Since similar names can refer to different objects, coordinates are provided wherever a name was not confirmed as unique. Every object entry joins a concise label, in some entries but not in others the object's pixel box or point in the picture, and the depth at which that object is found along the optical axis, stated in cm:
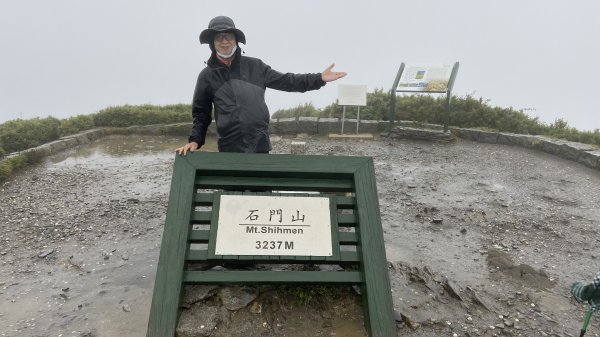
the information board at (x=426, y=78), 964
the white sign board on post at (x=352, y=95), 990
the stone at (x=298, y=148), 819
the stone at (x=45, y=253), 420
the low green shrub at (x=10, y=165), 648
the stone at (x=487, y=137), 966
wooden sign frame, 275
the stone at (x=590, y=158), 750
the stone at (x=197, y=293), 296
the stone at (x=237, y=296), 302
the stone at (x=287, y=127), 1054
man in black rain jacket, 337
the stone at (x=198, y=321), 277
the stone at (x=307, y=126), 1048
